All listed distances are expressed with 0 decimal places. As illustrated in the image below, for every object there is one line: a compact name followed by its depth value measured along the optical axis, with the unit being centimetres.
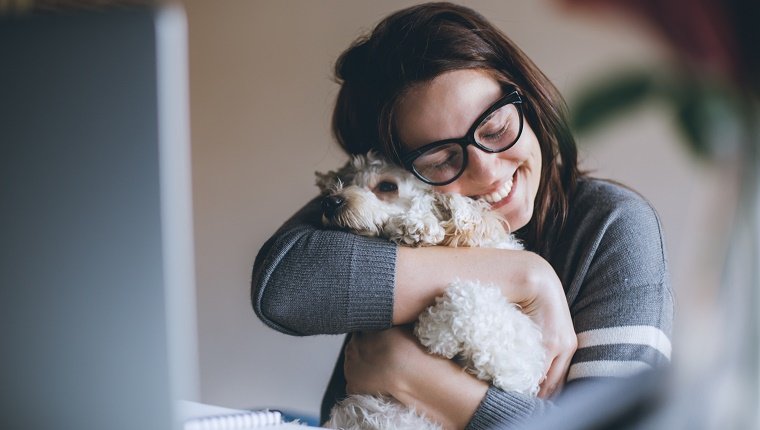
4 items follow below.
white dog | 113
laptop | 53
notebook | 91
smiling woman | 111
